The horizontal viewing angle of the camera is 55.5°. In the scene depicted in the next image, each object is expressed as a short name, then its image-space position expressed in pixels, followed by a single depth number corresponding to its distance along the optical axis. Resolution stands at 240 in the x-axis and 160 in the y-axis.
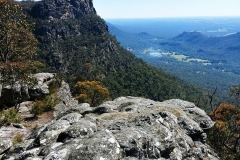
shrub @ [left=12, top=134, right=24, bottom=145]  13.82
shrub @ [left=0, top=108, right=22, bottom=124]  18.85
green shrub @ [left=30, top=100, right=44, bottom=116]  22.61
